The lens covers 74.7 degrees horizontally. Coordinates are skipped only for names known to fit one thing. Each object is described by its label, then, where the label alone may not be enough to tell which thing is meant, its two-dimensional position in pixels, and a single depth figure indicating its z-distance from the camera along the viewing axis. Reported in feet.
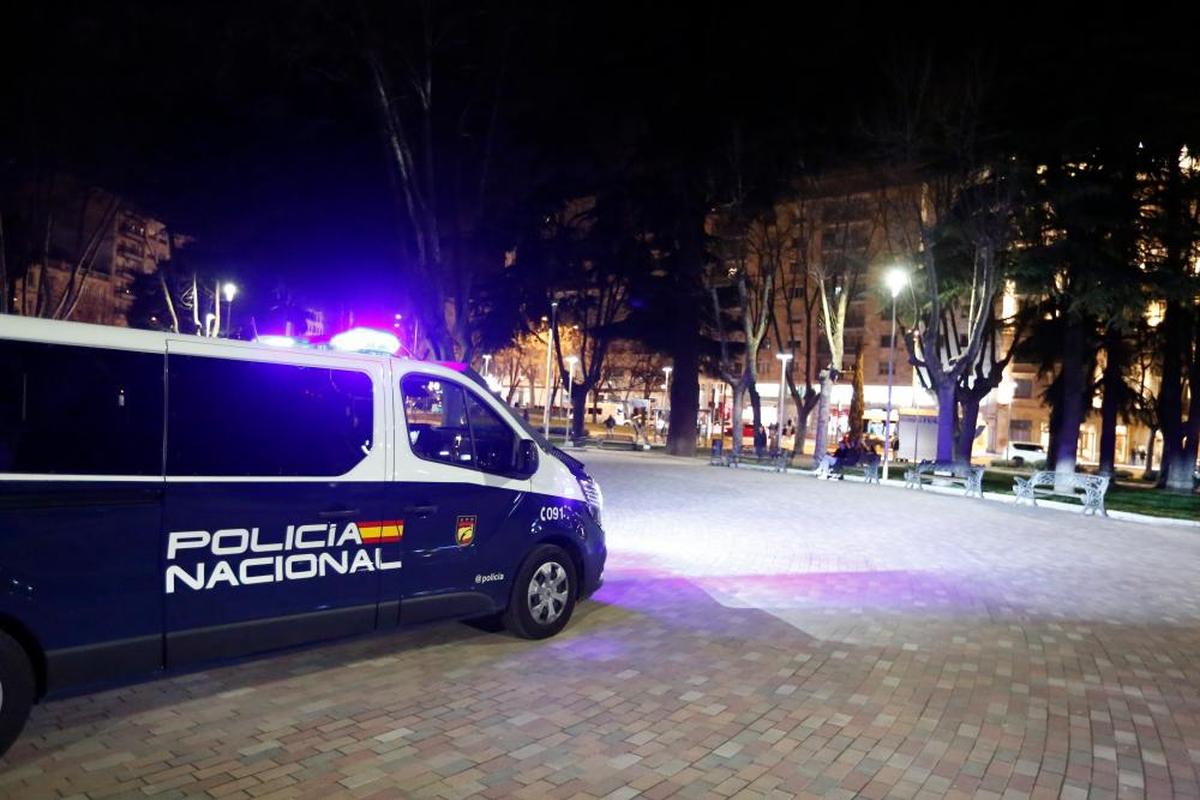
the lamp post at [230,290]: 88.65
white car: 143.33
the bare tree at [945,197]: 73.36
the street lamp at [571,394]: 130.72
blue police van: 12.80
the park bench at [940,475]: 68.59
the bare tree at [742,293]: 101.04
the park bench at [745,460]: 89.97
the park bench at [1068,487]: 55.62
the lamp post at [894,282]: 78.33
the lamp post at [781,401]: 122.58
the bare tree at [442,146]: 62.23
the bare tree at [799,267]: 102.32
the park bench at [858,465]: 79.25
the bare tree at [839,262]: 96.73
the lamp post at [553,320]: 116.48
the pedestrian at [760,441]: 114.80
